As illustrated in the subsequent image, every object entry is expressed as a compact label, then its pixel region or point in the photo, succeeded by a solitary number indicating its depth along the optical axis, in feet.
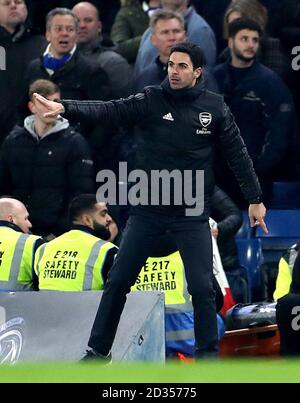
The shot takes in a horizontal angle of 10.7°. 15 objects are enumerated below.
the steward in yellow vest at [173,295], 38.01
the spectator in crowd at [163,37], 45.57
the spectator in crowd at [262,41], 47.39
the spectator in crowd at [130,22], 50.24
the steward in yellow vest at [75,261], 38.63
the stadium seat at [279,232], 46.50
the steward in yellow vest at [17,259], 39.73
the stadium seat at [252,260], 44.98
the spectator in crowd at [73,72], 46.39
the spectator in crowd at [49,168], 44.70
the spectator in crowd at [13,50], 48.21
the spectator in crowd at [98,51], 46.98
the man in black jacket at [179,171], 34.88
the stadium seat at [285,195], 47.78
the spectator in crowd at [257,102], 46.06
